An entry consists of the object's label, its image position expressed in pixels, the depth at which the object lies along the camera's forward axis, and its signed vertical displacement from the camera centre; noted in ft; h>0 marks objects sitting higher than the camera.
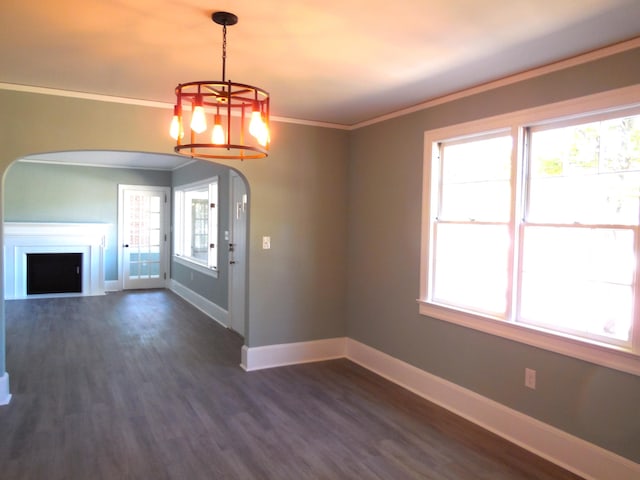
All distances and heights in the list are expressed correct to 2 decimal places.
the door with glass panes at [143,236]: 29.71 -0.90
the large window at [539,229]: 8.64 +0.06
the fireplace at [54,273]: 26.48 -3.09
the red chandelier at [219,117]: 6.31 +1.56
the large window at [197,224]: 22.82 -0.01
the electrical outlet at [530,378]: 9.96 -3.18
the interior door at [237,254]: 18.94 -1.23
